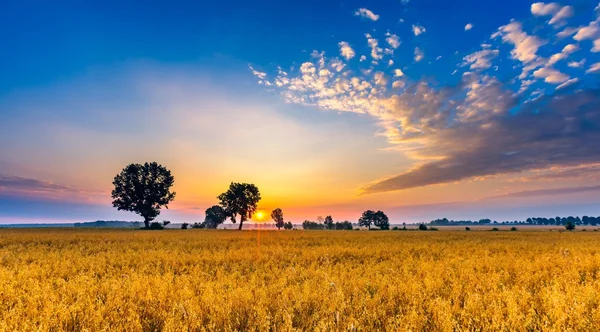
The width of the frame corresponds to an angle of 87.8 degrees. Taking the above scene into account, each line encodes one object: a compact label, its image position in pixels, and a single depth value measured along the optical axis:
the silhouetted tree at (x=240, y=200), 92.75
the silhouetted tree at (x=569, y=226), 107.12
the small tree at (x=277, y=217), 186.75
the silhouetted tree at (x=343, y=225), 173.00
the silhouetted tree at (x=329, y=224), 183.35
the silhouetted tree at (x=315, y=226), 193.19
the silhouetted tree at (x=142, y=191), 81.62
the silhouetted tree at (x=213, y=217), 153.93
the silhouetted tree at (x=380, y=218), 195.25
